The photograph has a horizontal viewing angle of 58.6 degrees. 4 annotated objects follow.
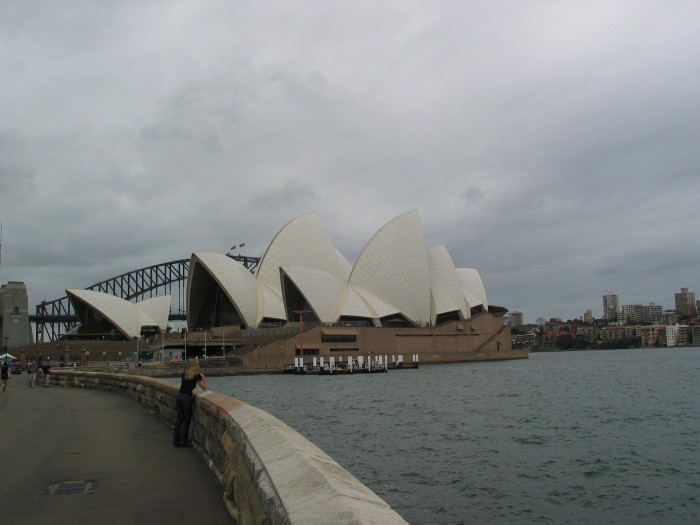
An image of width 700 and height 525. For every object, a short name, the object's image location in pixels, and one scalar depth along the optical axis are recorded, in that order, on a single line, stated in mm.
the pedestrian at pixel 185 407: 8500
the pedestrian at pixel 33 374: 26362
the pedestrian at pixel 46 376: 26844
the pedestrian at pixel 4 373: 23431
